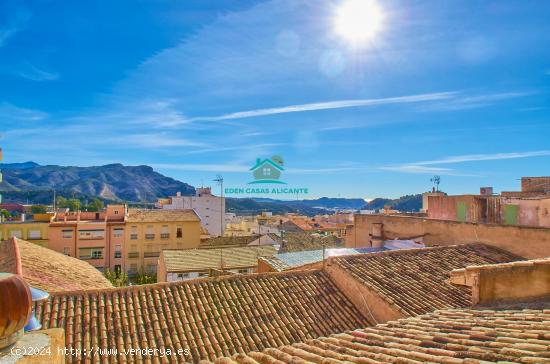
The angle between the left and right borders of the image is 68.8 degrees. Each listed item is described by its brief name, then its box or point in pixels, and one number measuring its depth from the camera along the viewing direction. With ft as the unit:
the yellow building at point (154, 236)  124.77
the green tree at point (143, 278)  99.31
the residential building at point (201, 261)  73.41
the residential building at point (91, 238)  117.29
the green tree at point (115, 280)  85.54
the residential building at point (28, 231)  115.65
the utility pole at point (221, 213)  185.15
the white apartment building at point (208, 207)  190.70
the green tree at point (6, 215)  174.09
